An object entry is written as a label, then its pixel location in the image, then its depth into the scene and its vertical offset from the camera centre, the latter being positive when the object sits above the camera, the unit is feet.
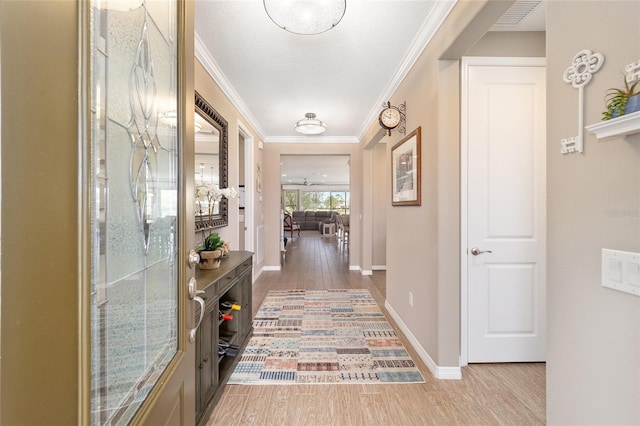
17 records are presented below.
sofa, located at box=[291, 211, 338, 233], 46.52 -0.79
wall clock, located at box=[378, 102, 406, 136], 8.54 +2.95
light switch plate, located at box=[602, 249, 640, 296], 2.59 -0.55
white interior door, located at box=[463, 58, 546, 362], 6.78 +0.87
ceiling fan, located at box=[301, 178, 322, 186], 43.99 +5.06
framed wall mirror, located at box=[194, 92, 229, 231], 7.86 +1.72
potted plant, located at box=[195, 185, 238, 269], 5.97 -0.66
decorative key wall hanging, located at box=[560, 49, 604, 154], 2.92 +1.52
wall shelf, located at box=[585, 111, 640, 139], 2.37 +0.80
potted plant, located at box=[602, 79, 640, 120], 2.47 +1.06
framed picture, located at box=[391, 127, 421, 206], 7.57 +1.30
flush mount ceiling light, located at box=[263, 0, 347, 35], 5.06 +3.73
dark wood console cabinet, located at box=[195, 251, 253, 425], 5.01 -2.48
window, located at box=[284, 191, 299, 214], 50.09 +2.57
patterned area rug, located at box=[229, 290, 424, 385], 6.56 -3.77
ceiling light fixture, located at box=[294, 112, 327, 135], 11.53 +3.69
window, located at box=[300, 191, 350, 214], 51.06 +2.45
